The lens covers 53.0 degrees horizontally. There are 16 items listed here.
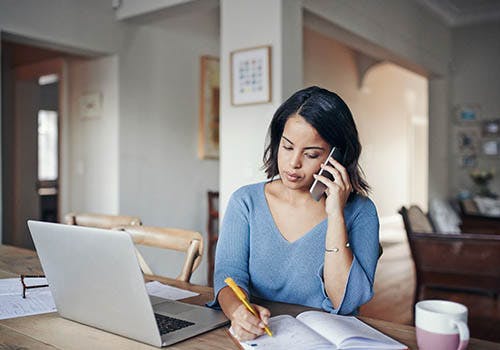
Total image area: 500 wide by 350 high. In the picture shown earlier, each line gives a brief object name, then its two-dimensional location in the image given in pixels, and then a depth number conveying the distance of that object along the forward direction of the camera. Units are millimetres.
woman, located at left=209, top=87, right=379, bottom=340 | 1225
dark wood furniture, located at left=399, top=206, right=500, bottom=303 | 3543
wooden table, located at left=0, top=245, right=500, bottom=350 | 968
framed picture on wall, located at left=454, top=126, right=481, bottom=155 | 5938
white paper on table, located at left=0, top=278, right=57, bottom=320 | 1196
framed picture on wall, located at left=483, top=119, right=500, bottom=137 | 5785
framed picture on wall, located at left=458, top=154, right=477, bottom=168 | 5957
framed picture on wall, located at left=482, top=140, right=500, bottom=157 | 5766
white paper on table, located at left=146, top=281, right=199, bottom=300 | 1359
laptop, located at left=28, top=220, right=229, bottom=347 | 911
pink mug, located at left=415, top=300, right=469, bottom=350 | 831
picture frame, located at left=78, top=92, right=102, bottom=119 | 4152
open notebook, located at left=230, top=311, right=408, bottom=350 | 913
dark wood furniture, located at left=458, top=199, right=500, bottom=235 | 4809
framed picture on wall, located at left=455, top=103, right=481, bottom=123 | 5949
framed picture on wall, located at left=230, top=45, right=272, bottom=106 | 3141
